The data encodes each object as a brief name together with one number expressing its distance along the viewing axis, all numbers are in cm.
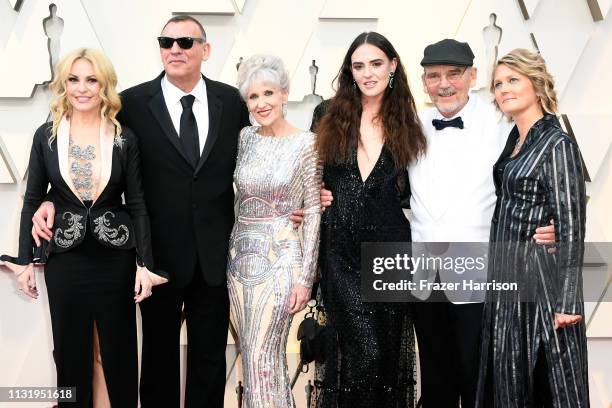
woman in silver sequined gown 283
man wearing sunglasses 289
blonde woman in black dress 273
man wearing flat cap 274
